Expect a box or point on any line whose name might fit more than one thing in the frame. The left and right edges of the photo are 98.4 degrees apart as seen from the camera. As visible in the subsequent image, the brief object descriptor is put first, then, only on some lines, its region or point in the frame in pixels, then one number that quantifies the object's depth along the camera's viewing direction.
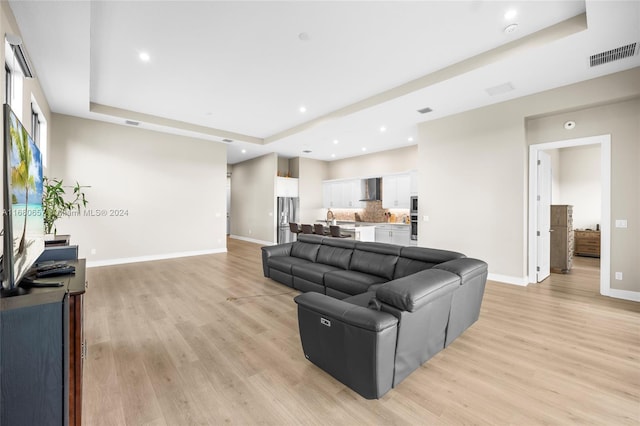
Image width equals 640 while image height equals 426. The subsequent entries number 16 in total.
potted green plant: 4.08
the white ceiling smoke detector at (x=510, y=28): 3.02
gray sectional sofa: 1.79
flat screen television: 1.51
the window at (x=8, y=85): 3.01
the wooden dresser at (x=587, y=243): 6.86
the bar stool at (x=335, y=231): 6.32
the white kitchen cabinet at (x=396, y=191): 7.91
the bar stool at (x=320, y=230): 6.88
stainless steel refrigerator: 9.16
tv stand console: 1.25
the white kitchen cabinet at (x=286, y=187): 9.23
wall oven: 6.71
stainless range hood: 8.79
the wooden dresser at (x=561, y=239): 5.54
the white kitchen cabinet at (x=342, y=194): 9.41
